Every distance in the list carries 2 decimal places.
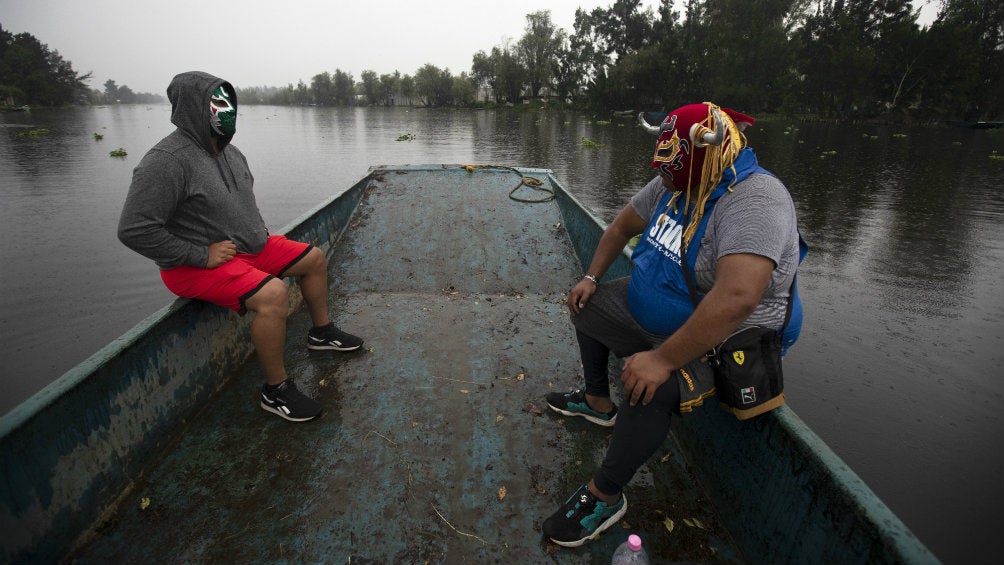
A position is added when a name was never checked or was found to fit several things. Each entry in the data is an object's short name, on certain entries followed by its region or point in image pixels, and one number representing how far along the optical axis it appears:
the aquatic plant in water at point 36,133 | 24.90
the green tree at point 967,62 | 37.06
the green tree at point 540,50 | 70.62
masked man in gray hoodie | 2.12
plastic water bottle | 1.59
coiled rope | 6.24
